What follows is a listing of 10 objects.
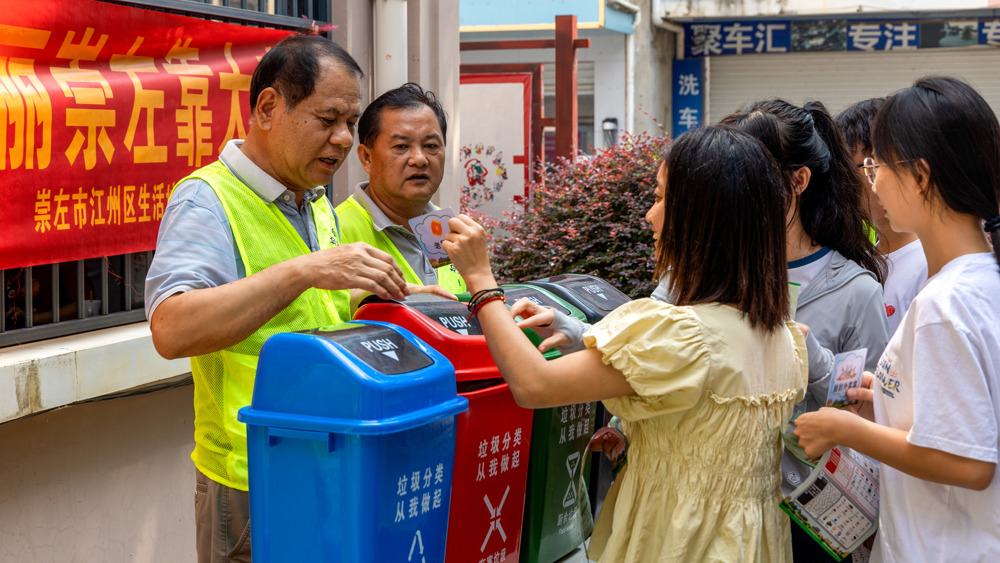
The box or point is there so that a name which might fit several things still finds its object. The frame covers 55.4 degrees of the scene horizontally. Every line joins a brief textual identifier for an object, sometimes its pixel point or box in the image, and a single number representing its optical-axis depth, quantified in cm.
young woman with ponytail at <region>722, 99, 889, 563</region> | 246
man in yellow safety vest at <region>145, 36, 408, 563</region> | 201
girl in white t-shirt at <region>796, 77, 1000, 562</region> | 171
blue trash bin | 179
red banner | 286
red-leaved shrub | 524
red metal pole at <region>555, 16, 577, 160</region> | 880
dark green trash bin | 252
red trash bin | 218
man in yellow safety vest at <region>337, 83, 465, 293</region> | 308
